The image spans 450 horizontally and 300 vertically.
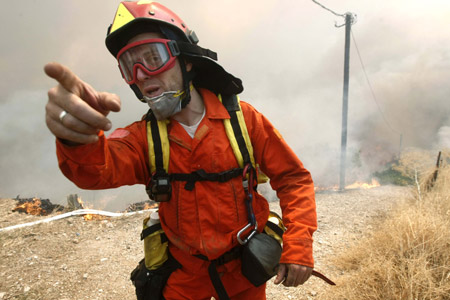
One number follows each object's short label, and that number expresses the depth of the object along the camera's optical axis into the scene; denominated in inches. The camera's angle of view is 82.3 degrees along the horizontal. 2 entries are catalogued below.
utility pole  425.1
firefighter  63.0
